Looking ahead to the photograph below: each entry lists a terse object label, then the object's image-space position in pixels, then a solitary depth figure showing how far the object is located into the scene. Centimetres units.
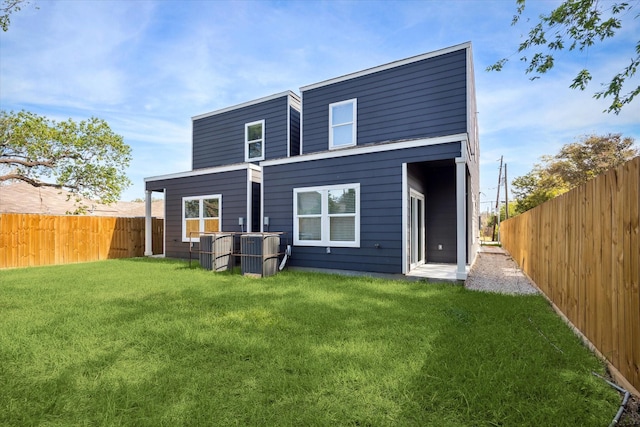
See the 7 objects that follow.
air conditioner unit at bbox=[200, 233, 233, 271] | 865
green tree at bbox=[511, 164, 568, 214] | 2366
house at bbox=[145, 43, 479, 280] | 732
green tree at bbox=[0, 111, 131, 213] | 1289
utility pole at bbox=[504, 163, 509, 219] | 2871
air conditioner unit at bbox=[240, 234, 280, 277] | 774
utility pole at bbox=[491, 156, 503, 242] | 3002
